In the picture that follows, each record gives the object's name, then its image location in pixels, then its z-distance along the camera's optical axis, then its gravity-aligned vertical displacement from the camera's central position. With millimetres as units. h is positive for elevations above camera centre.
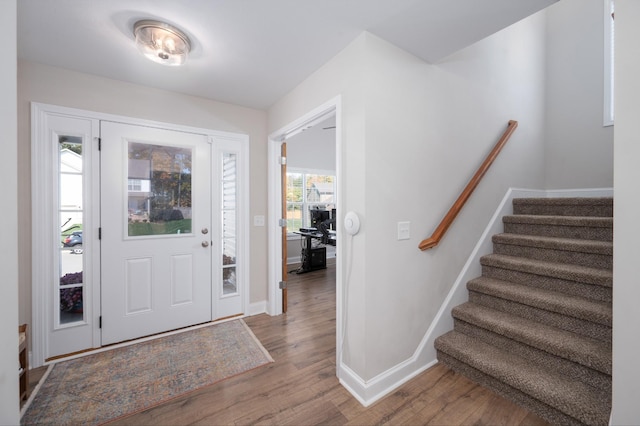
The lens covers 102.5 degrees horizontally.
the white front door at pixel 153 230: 2377 -203
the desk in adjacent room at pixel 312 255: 4977 -888
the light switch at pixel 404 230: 1892 -145
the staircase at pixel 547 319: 1522 -817
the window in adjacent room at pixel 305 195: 6042 +378
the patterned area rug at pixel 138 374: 1663 -1278
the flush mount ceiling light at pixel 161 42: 1658 +1146
